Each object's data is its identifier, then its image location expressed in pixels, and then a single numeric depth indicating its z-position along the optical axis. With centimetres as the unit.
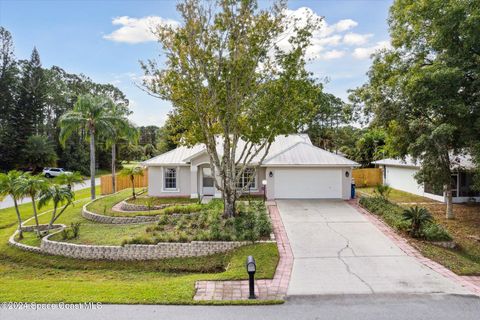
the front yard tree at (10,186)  1262
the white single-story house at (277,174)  1877
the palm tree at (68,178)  1385
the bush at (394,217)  1134
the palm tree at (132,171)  2057
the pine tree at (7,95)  3744
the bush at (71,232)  1297
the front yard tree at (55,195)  1285
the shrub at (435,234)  1130
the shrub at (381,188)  1727
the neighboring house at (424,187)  1856
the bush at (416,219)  1166
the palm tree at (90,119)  2052
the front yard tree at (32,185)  1255
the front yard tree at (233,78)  1255
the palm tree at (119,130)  2228
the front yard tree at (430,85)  1275
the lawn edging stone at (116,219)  1545
